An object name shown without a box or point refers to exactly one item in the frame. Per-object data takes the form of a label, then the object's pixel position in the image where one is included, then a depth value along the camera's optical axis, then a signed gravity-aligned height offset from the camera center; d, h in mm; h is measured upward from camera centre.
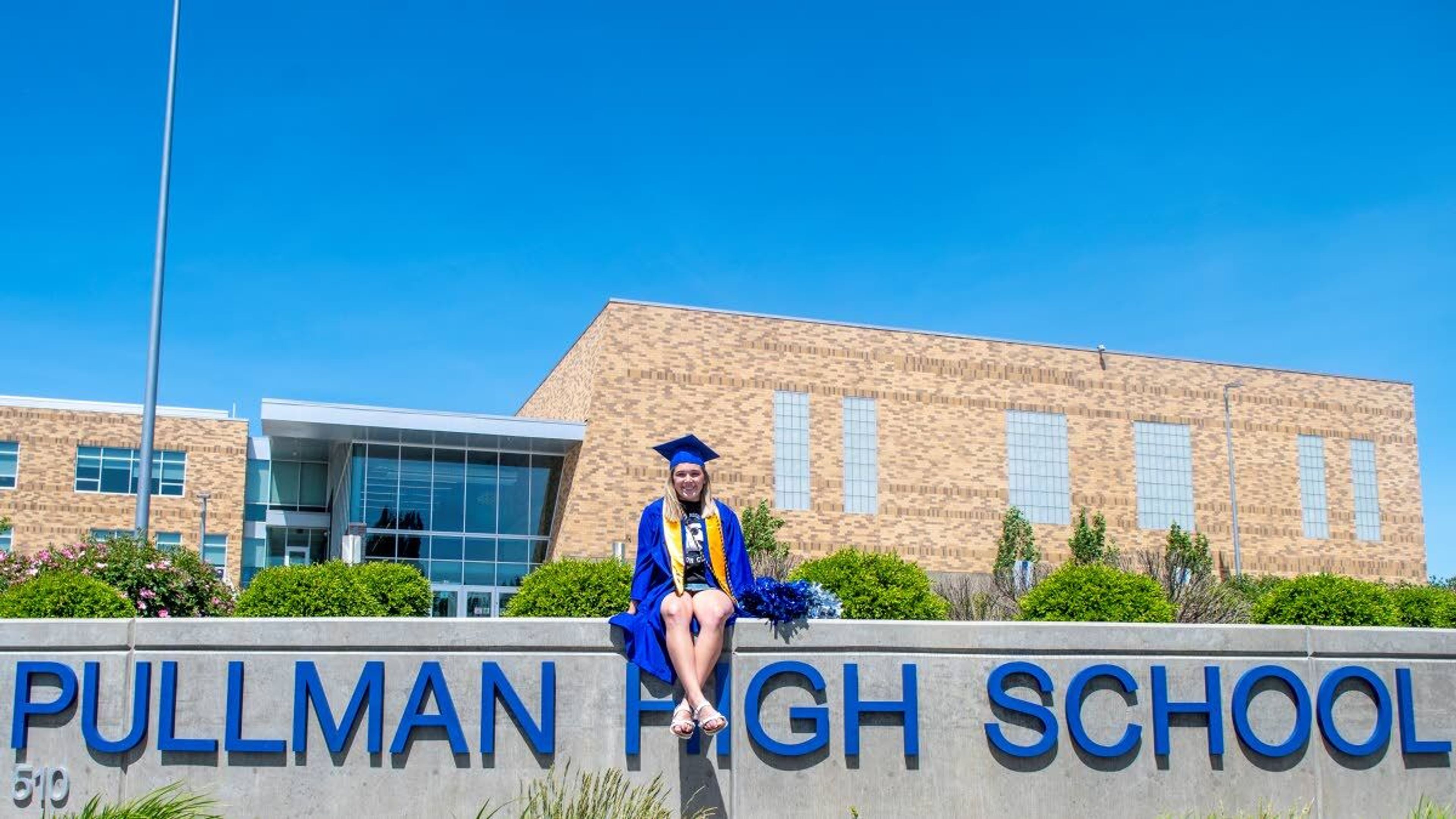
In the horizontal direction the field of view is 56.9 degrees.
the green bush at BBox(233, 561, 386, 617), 14781 -298
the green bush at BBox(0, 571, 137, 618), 10766 -250
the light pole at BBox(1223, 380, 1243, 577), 39438 +2303
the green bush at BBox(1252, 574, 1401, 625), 14484 -400
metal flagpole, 19672 +3267
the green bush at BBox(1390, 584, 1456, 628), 17453 -551
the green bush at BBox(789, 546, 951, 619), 13992 -197
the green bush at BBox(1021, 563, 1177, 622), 13922 -330
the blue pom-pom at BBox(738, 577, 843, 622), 8195 -205
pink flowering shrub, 13508 -47
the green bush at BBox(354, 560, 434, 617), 15406 -233
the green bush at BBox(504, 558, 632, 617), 13953 -243
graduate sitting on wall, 7820 -76
